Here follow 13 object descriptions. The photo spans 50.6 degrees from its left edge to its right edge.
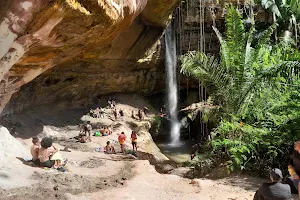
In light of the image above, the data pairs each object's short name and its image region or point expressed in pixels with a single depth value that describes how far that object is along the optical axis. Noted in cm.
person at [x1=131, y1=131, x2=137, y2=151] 1171
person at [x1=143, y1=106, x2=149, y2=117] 1955
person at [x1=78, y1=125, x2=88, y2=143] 1264
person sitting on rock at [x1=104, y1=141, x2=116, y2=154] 1141
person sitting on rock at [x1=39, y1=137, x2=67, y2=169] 732
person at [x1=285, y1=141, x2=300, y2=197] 378
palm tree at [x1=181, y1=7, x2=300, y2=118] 916
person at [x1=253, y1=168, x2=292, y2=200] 383
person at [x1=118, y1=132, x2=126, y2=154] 1177
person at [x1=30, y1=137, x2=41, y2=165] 737
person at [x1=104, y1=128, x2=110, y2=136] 1443
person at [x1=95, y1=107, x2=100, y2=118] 1720
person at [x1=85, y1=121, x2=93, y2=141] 1320
